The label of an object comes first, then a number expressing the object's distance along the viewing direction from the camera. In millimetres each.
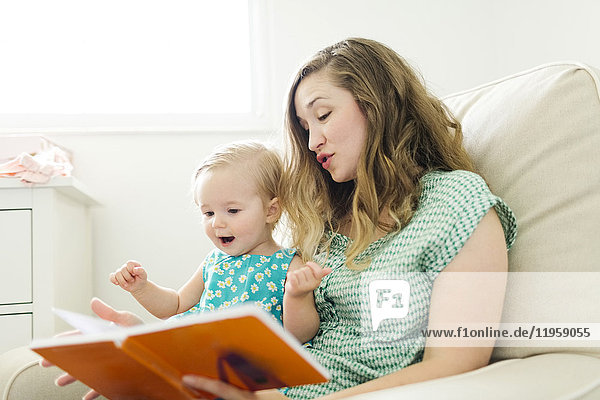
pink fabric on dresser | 1446
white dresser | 1456
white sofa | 740
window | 2176
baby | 1149
